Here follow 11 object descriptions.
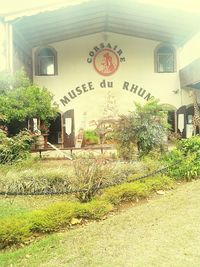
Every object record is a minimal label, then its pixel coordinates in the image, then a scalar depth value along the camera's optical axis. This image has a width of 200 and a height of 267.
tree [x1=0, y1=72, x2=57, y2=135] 6.33
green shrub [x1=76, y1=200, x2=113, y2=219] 3.27
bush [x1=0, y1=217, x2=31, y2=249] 2.78
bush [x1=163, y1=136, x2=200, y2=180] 4.54
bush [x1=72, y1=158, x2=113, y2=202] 3.72
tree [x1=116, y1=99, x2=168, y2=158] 5.34
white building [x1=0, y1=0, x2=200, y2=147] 9.25
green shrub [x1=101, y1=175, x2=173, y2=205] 3.68
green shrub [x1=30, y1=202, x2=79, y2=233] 2.99
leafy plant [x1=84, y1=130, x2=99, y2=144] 9.01
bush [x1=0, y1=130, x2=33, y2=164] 5.12
